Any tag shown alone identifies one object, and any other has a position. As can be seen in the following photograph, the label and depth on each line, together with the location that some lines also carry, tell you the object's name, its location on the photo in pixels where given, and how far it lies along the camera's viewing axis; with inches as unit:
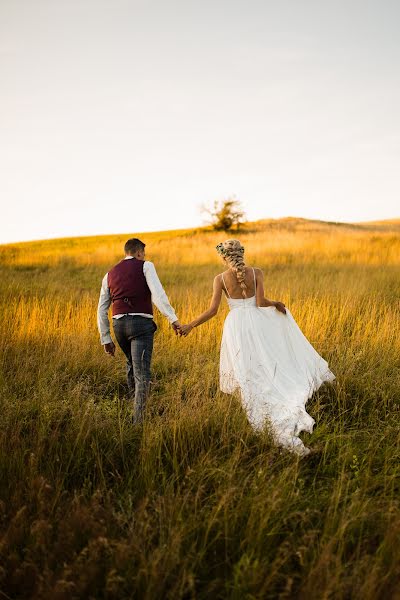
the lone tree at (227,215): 1363.6
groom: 168.1
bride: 169.5
